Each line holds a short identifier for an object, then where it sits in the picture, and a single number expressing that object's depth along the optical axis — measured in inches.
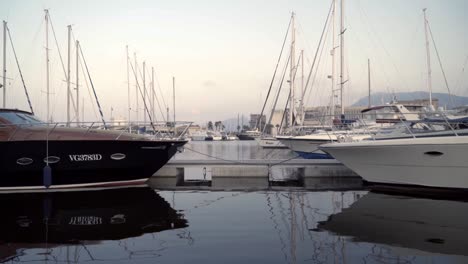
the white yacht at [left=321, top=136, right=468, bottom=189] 428.1
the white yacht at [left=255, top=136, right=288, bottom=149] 1851.6
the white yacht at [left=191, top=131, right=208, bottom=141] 4328.7
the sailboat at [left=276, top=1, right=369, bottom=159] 829.8
